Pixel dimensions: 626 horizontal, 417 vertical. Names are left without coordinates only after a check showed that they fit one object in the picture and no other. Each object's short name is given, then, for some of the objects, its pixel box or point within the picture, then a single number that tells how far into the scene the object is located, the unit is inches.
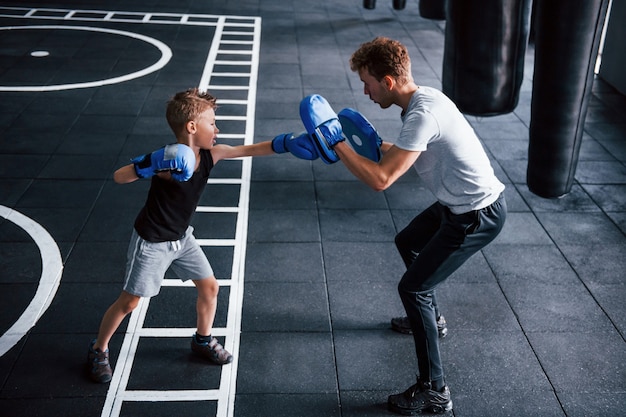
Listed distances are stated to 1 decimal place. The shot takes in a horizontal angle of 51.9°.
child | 139.1
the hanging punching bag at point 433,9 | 470.6
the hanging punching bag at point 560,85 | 192.0
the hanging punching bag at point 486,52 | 240.7
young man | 135.0
